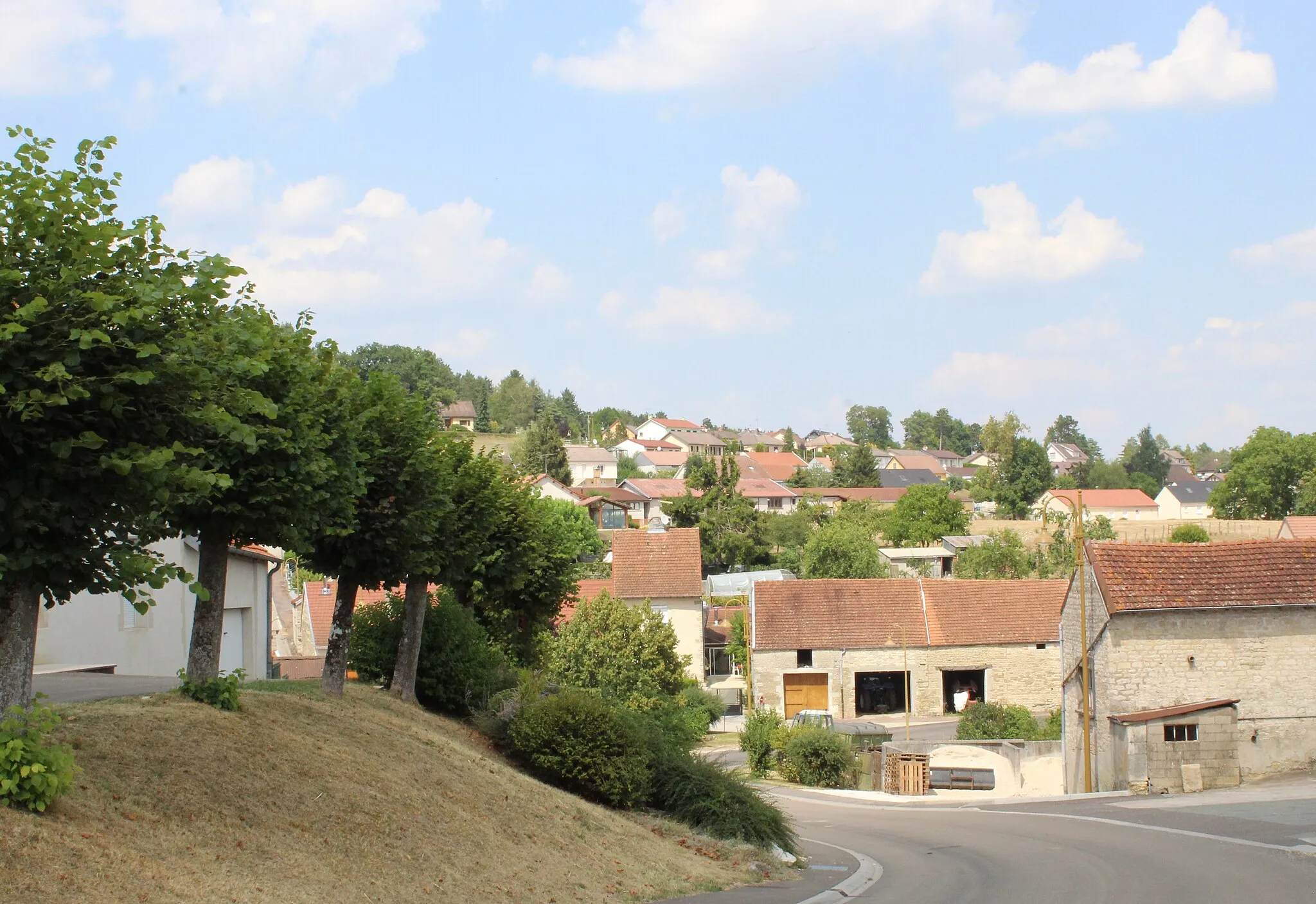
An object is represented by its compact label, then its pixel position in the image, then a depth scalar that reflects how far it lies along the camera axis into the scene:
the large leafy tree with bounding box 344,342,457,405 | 138.93
